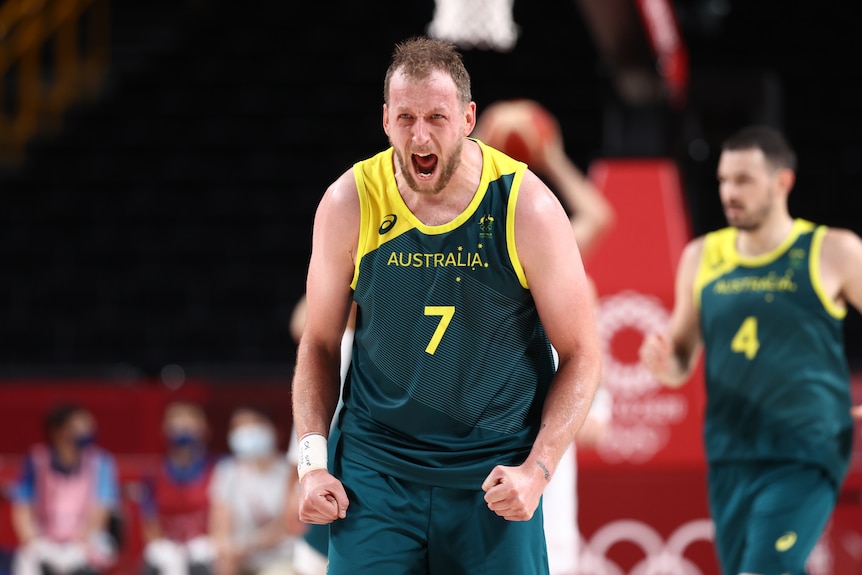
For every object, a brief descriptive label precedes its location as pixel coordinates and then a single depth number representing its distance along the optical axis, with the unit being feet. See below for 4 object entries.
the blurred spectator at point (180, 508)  65.98
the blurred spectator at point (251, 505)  63.16
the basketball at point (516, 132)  41.32
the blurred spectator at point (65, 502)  66.33
